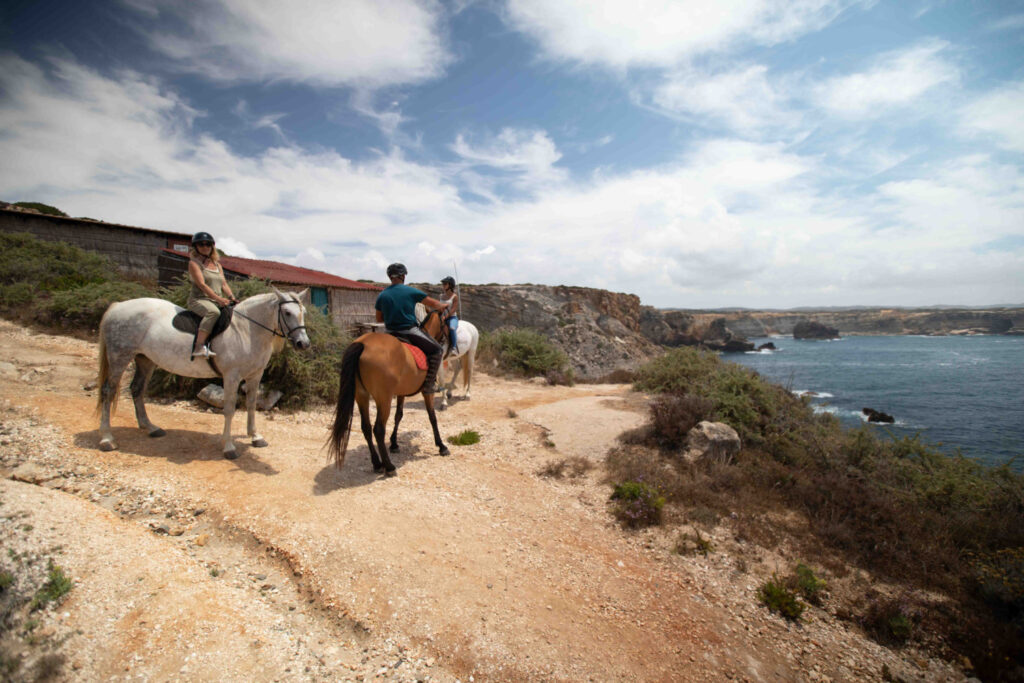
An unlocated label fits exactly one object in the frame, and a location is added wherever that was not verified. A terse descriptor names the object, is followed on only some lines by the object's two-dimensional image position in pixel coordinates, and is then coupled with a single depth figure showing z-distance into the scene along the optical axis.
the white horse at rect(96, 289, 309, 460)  5.04
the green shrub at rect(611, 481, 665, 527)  5.40
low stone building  15.04
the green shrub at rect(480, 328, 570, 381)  15.48
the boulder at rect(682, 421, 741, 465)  7.10
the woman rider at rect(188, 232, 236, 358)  5.01
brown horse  4.76
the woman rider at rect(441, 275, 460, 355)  7.26
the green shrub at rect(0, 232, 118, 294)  11.41
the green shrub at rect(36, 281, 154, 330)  10.05
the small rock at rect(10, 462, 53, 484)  3.99
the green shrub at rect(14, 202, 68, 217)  24.86
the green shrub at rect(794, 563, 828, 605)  4.41
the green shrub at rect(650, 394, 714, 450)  7.57
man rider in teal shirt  5.59
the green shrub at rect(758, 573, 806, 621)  4.16
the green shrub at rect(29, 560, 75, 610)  2.63
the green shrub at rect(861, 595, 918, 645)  3.99
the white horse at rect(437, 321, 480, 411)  9.64
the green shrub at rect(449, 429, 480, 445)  7.18
